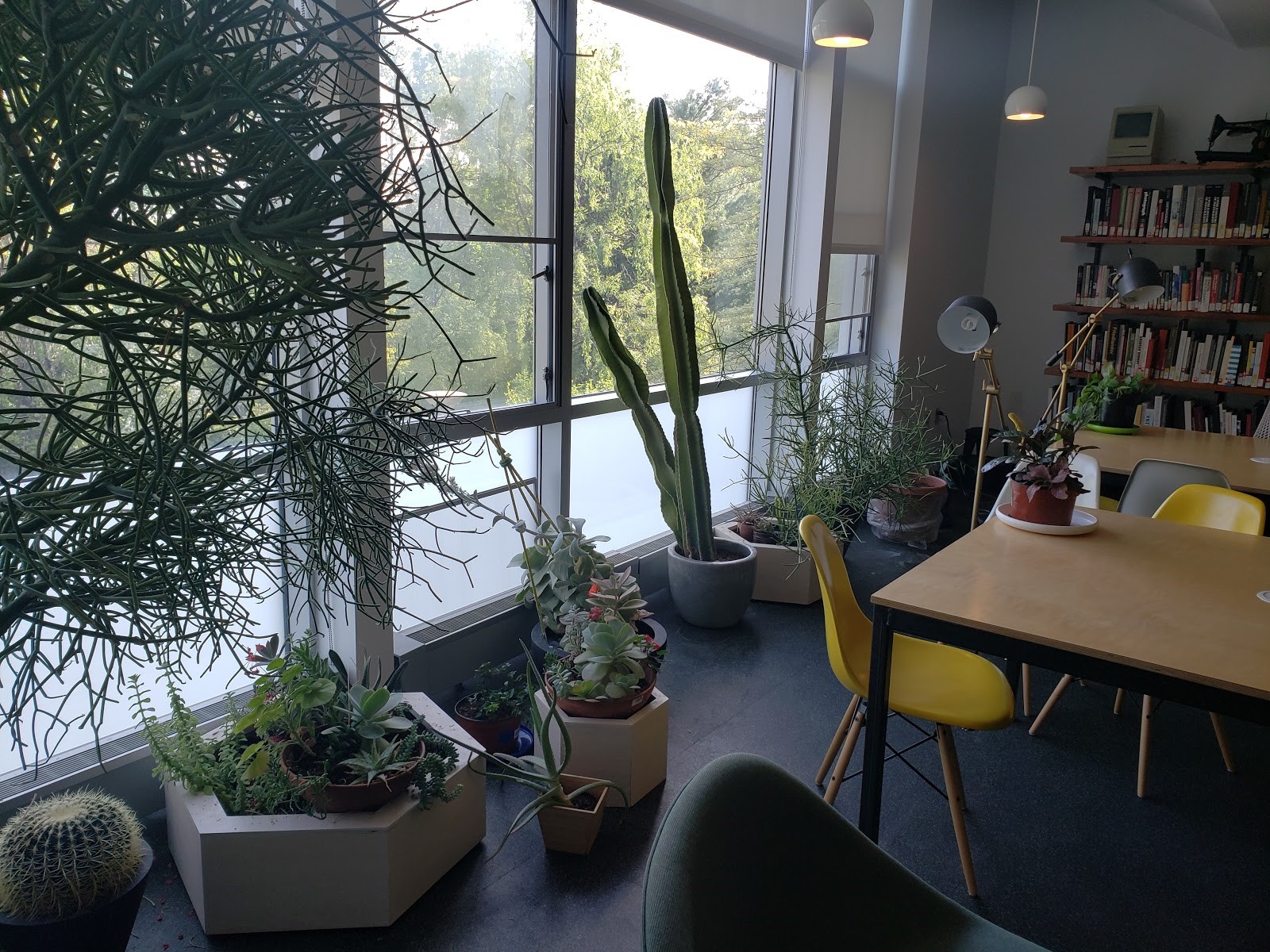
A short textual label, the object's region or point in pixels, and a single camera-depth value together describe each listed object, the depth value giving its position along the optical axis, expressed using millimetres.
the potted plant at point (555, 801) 2352
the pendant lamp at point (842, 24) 3510
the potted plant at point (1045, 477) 2697
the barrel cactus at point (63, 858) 1736
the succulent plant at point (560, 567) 3043
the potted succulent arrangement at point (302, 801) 2025
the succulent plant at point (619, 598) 2816
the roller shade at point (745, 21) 3789
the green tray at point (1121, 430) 4475
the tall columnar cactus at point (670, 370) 3412
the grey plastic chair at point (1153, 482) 3534
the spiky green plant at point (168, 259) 536
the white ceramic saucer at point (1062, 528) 2703
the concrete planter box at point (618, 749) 2594
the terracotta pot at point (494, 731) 2717
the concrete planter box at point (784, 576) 4223
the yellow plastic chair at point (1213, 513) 2781
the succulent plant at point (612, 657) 2598
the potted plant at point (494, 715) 2721
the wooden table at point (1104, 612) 1799
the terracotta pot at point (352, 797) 2041
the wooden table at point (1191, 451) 3637
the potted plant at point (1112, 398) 4414
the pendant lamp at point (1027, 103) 5184
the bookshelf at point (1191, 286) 5727
